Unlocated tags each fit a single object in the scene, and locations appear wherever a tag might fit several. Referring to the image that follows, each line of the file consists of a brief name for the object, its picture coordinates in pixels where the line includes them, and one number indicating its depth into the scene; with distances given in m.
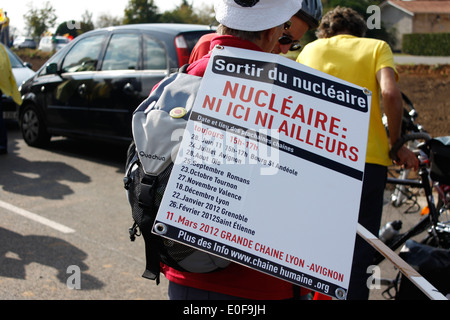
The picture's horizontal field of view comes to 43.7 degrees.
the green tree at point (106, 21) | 61.31
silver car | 9.88
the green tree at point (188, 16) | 62.28
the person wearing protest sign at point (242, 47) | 1.76
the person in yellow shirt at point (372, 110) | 3.43
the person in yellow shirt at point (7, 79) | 7.18
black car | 7.12
